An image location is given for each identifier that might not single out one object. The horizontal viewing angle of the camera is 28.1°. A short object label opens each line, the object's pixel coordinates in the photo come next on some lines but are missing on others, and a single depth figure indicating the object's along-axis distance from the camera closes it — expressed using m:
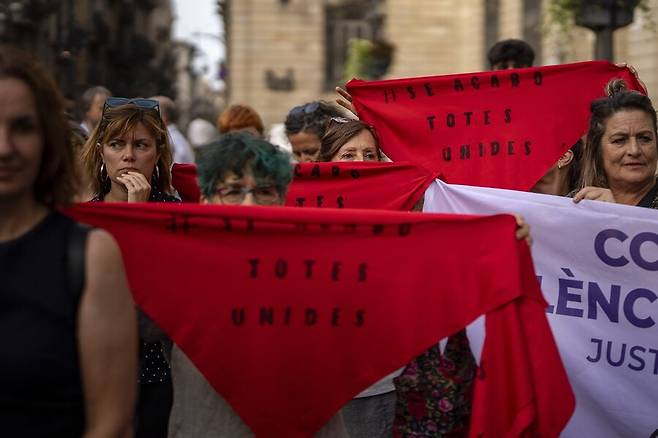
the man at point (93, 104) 9.60
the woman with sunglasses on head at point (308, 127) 7.01
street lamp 11.39
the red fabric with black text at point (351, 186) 5.57
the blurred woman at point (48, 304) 2.80
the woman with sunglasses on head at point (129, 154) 5.17
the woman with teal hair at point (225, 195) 3.66
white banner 4.92
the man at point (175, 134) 10.87
